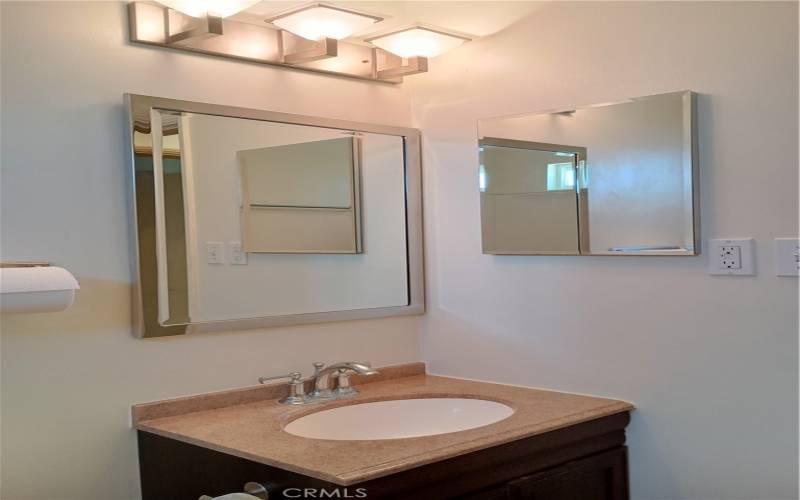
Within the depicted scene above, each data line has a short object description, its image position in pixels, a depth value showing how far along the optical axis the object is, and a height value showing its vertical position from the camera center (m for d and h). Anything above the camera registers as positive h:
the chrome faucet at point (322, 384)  2.19 -0.42
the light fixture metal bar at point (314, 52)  2.21 +0.42
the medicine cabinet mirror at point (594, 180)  1.95 +0.07
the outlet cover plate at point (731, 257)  1.85 -0.11
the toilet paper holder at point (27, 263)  1.78 -0.07
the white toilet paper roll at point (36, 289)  1.66 -0.12
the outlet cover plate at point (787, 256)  1.78 -0.11
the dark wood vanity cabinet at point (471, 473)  1.64 -0.52
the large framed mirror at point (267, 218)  2.04 +0.01
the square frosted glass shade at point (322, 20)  2.05 +0.47
